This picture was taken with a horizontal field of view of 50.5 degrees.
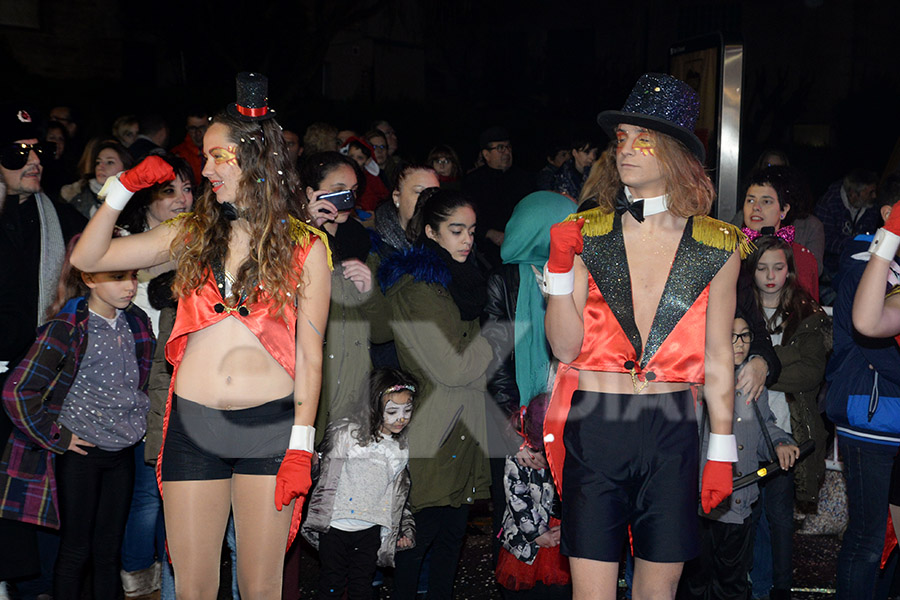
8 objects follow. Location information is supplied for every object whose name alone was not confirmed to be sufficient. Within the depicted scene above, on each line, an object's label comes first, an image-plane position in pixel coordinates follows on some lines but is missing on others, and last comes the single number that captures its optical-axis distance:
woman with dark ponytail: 4.66
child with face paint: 4.46
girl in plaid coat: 4.26
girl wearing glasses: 4.71
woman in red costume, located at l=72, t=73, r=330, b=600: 3.45
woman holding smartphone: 4.64
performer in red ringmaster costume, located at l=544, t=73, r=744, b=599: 3.39
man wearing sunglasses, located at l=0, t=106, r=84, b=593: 4.39
